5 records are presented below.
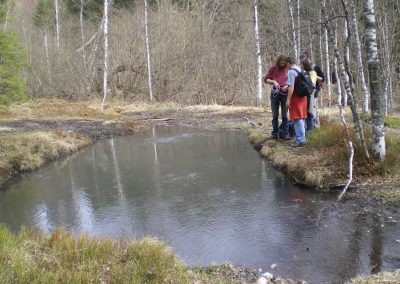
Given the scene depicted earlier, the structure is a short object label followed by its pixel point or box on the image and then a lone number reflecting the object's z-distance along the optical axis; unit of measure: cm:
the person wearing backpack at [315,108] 1158
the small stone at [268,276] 490
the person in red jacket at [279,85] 1098
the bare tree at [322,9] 958
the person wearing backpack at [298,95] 1000
